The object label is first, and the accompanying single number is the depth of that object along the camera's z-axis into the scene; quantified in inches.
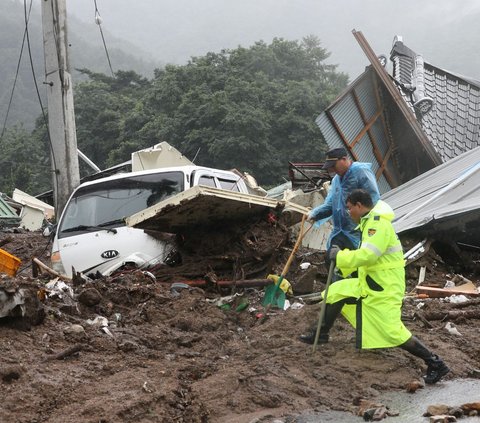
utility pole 469.4
